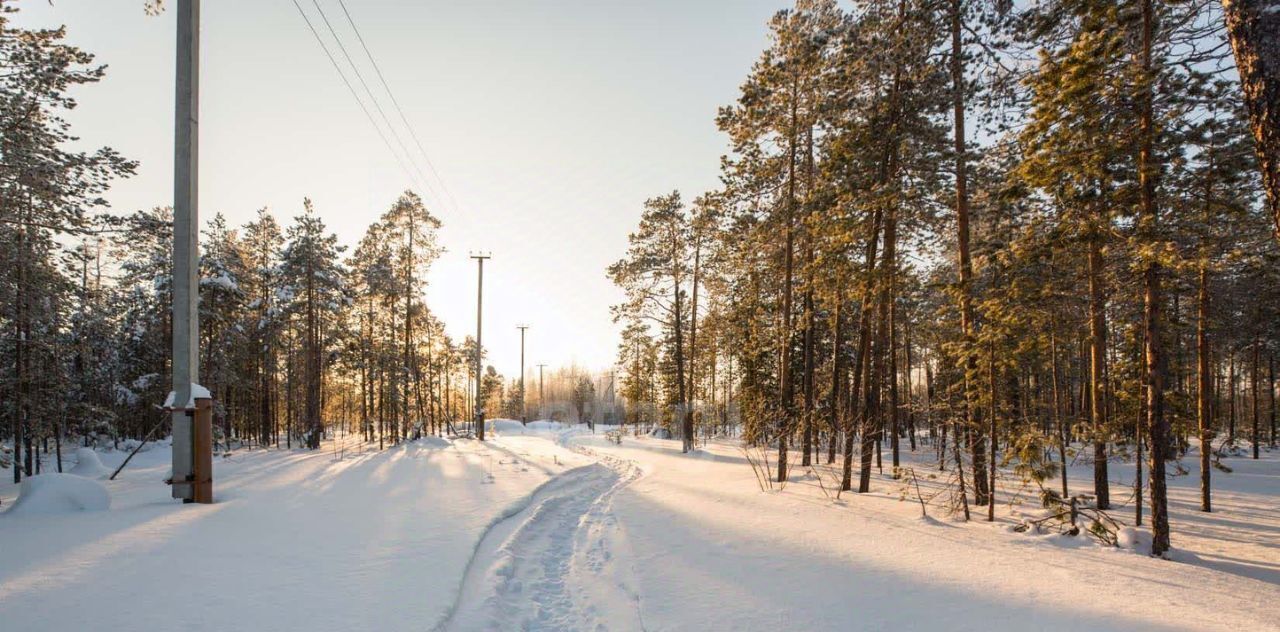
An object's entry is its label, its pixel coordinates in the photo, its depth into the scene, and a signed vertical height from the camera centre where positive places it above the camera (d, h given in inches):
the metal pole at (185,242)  277.6 +52.5
